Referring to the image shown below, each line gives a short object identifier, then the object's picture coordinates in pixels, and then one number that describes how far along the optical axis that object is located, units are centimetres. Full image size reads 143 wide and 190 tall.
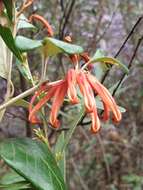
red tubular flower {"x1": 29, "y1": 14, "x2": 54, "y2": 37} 18
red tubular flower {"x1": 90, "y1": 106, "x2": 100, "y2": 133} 15
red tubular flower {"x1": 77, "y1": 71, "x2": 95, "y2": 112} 15
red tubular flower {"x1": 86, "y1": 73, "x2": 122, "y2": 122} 15
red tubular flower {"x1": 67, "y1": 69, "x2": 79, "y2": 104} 15
